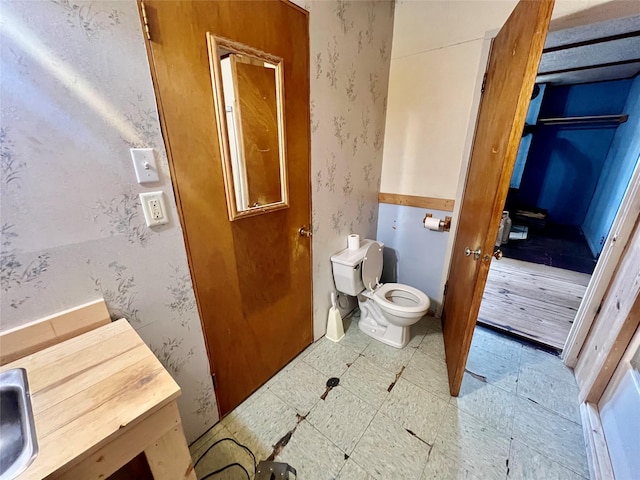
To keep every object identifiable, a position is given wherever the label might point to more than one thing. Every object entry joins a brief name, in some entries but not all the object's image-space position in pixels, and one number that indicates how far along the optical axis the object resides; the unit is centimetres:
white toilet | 172
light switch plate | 83
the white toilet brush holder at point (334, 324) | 188
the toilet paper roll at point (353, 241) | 188
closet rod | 360
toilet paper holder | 188
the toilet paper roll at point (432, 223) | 190
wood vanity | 50
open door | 95
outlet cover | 87
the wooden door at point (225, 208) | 88
